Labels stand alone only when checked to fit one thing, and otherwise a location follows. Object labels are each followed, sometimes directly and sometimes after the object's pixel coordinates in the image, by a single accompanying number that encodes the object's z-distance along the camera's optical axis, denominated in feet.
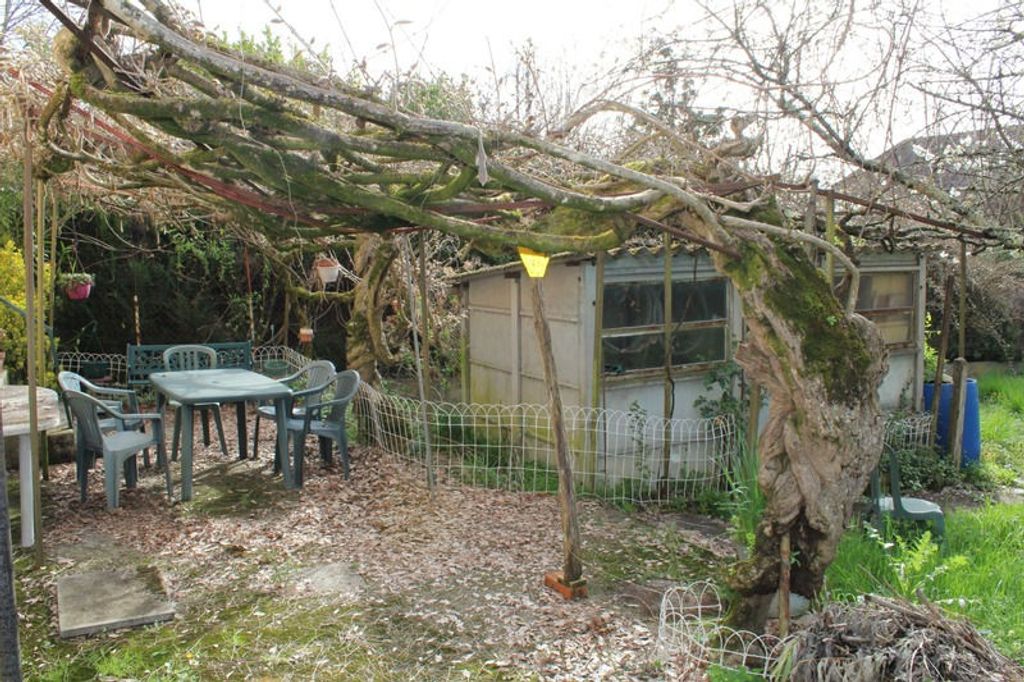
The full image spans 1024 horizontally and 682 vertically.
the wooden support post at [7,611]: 7.50
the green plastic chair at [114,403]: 20.89
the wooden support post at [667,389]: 21.59
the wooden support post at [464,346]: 30.30
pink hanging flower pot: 30.19
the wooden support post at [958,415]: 26.16
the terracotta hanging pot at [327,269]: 28.84
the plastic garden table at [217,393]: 20.35
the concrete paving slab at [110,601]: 13.26
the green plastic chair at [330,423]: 21.89
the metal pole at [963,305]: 22.99
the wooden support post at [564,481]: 14.52
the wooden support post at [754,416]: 19.77
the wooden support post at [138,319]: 35.54
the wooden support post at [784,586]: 11.99
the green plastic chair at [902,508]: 16.88
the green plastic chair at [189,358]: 29.01
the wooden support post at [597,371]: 21.84
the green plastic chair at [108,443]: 19.11
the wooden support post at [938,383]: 25.71
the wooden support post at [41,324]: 20.12
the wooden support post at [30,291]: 14.93
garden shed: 22.99
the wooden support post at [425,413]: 20.90
